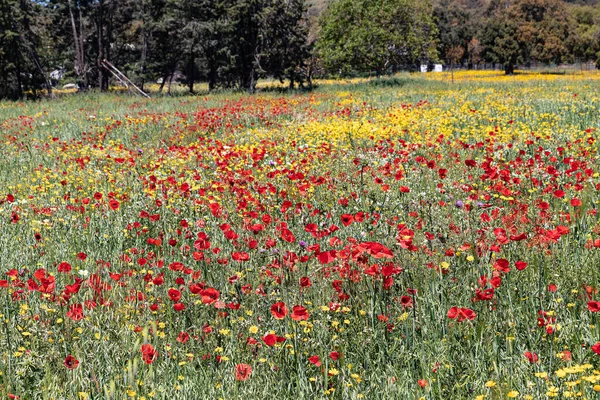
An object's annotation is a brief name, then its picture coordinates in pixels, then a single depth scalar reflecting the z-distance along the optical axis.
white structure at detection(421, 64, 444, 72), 91.69
